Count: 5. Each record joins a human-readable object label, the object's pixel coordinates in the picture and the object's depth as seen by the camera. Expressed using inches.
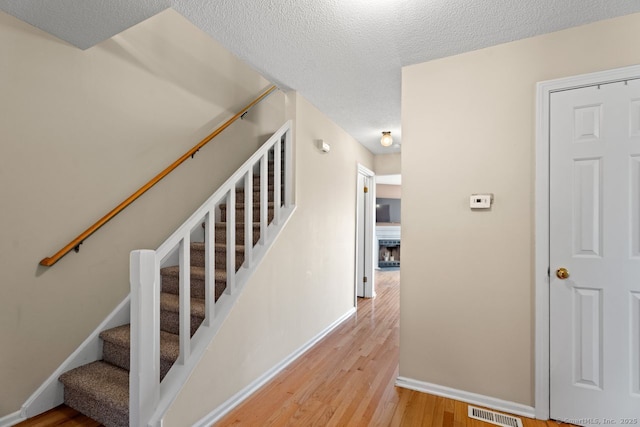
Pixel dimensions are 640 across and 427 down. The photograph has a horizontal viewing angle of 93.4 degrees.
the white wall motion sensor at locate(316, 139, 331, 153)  124.3
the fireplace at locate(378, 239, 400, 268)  327.3
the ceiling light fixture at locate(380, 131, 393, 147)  150.0
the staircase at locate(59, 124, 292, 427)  59.6
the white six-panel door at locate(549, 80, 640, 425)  66.5
